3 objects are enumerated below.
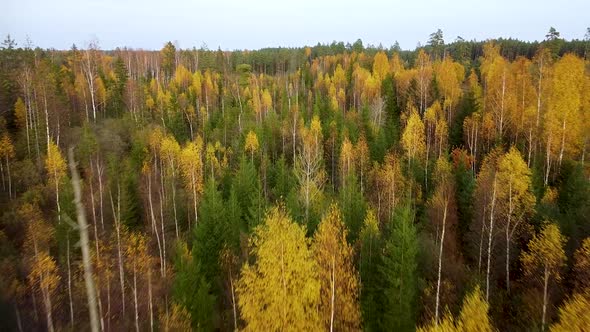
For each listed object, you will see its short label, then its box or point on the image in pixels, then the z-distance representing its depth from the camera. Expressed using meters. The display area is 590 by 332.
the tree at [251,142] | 40.94
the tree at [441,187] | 25.81
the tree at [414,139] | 37.50
